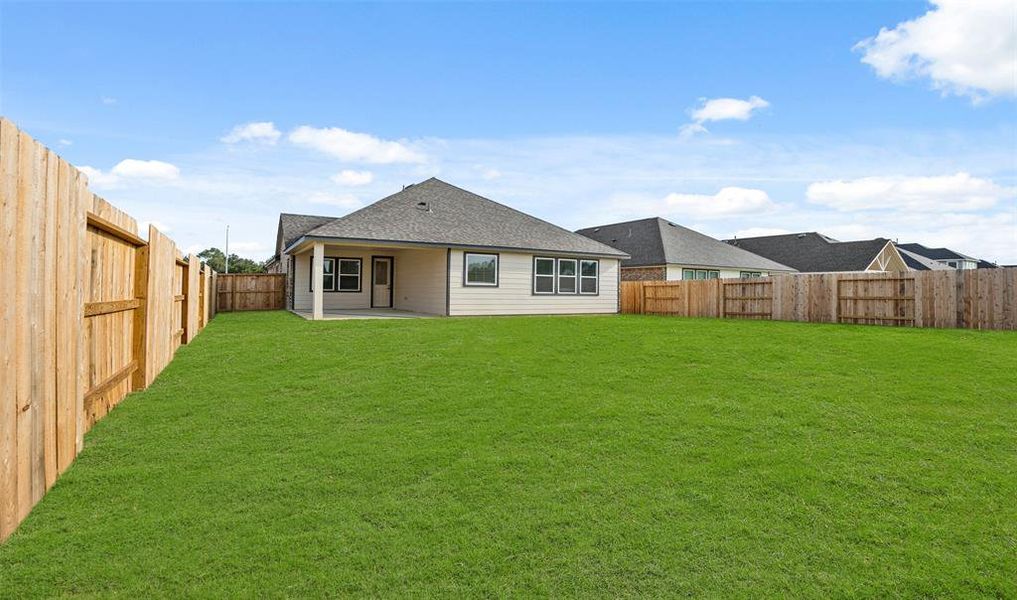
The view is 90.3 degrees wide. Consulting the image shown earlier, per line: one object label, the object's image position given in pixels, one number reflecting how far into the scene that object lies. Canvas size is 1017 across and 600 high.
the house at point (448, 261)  18.16
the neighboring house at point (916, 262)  45.97
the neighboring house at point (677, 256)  27.86
